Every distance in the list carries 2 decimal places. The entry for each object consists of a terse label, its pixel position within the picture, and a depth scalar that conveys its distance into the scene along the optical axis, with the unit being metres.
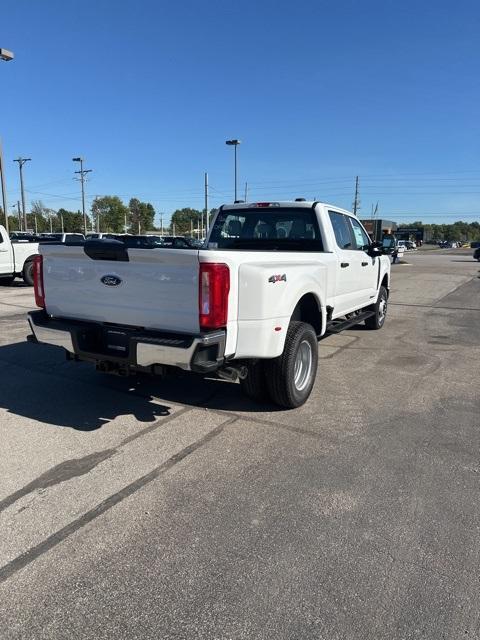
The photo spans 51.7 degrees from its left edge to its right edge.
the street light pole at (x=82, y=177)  59.95
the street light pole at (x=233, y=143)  37.16
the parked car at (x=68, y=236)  21.85
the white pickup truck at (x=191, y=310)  3.72
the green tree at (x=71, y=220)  135.98
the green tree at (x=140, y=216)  140.00
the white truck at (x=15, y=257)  15.40
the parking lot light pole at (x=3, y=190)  31.73
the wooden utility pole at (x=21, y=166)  59.07
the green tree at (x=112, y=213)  132.62
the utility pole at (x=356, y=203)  91.91
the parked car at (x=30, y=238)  18.56
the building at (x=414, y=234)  115.64
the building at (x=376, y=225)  45.58
